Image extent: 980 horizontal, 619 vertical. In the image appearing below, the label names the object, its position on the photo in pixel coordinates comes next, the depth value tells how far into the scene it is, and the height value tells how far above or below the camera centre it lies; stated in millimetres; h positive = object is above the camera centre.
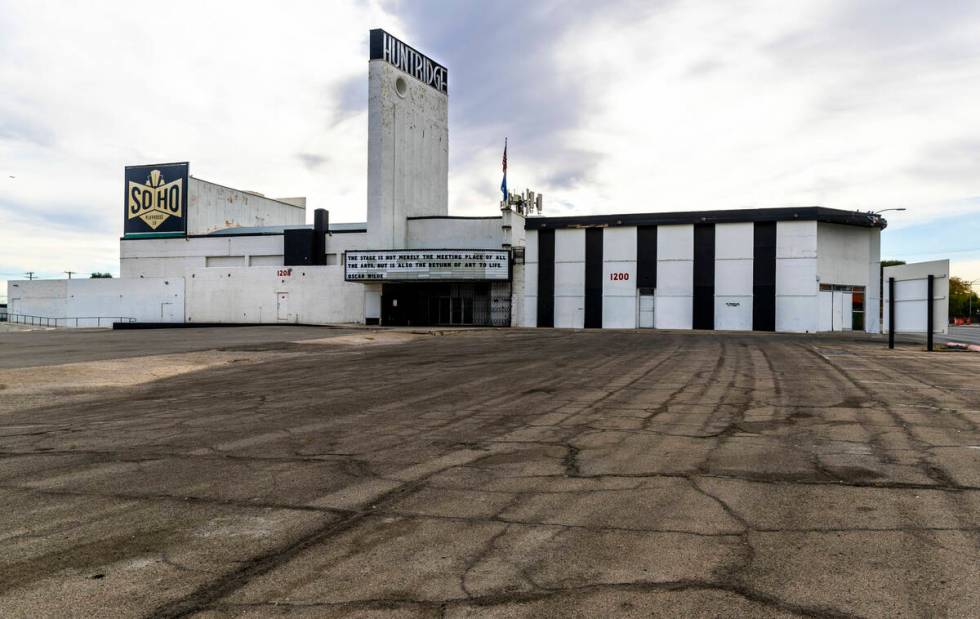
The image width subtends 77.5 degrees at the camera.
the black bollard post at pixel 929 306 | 22016 +98
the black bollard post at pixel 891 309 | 23144 -31
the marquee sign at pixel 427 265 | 41781 +2633
